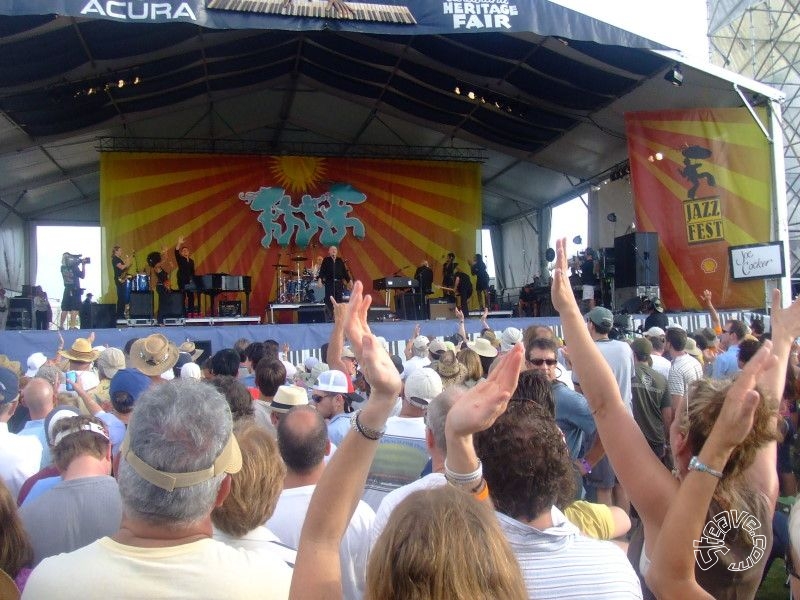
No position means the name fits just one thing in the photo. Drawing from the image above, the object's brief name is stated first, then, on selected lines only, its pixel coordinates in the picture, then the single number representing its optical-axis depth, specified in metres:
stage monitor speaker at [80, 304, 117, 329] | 13.19
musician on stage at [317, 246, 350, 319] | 13.55
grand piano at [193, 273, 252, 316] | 13.01
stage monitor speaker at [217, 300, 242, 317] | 13.87
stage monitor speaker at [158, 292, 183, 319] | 12.77
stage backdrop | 16.08
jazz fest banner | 11.13
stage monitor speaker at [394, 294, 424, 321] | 13.85
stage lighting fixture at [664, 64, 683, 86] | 10.66
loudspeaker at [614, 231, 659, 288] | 11.66
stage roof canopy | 10.76
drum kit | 13.97
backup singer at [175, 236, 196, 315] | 13.61
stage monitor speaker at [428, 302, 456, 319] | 14.59
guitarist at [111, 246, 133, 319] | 13.12
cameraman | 13.98
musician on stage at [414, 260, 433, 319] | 14.46
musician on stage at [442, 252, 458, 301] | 15.93
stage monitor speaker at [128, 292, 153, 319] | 12.27
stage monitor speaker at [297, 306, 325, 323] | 13.07
